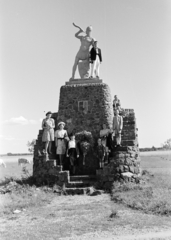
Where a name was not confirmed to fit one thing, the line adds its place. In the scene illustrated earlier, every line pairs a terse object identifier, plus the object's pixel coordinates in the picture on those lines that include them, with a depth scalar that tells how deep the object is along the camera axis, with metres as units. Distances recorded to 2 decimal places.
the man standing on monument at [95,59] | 16.28
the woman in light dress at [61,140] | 13.74
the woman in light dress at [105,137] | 13.61
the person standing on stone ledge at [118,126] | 13.88
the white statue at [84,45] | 16.31
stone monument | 13.90
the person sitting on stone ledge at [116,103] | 15.91
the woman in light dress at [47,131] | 13.75
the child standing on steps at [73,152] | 13.62
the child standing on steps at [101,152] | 13.53
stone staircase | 11.99
